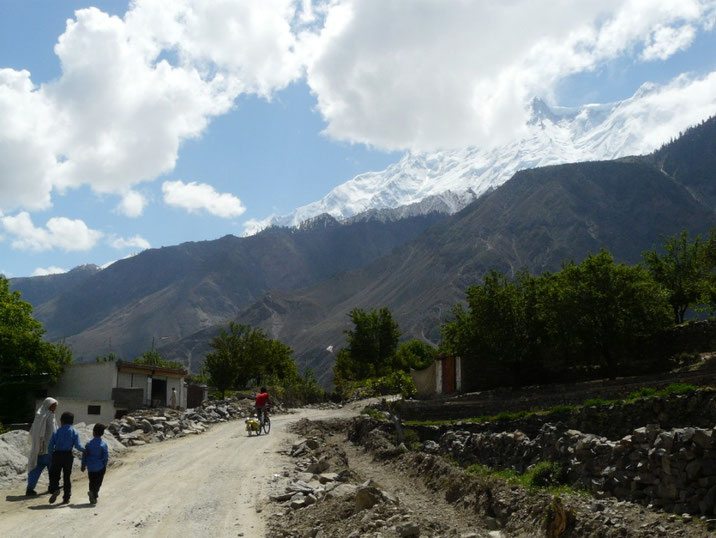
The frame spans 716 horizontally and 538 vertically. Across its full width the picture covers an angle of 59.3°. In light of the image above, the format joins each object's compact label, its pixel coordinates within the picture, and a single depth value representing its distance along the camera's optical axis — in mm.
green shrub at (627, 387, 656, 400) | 21256
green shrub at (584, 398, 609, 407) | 21895
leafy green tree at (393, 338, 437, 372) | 68188
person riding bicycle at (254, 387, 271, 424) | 26391
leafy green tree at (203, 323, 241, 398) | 56844
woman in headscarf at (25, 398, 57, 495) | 13289
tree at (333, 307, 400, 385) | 67625
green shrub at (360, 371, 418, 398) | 42406
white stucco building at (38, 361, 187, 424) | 36094
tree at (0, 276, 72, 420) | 38812
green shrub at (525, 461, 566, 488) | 13711
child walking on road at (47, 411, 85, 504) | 12688
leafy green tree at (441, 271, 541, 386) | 36875
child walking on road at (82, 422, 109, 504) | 12688
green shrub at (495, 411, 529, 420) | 24984
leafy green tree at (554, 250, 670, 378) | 32219
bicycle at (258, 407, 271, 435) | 26592
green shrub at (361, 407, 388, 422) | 31661
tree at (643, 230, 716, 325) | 42219
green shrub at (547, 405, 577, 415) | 22756
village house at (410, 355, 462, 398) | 39688
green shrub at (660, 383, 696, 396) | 19823
